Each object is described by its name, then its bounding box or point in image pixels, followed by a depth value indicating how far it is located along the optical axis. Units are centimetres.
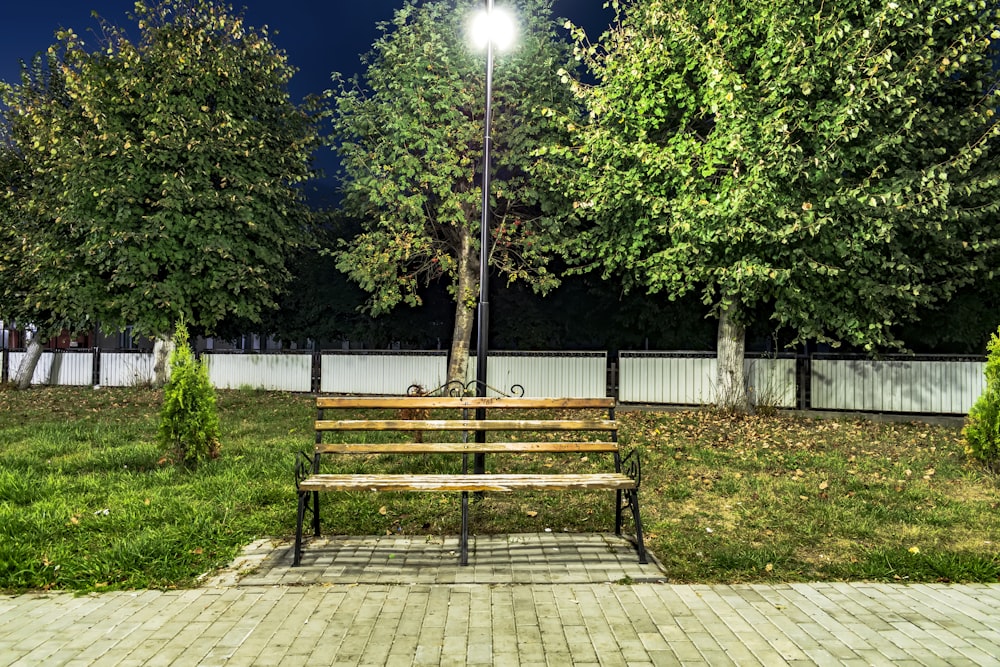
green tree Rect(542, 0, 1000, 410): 1071
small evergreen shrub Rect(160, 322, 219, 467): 761
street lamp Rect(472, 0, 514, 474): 717
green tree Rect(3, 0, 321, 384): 1543
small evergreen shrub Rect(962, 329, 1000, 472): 791
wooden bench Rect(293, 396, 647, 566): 503
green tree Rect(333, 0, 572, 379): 1445
